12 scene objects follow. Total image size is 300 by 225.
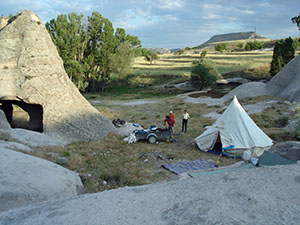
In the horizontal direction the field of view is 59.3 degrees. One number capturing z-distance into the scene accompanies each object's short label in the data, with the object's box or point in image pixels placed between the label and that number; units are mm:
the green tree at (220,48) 83981
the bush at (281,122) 17719
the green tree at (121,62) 43500
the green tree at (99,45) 40812
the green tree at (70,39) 36953
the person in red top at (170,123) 14930
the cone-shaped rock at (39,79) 12938
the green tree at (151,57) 71550
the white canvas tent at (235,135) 12586
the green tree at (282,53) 39250
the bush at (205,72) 40562
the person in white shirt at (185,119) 16844
